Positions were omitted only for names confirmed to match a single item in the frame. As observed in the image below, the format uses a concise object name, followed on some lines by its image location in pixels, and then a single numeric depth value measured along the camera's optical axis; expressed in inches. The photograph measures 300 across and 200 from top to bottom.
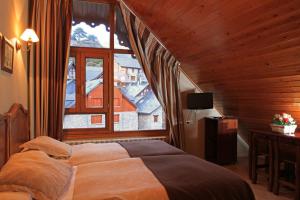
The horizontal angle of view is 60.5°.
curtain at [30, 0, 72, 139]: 150.9
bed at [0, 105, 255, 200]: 66.1
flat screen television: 181.2
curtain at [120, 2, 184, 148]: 174.6
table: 122.6
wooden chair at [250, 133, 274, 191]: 147.0
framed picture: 88.0
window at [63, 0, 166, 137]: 170.6
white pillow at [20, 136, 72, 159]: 100.0
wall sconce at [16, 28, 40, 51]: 114.6
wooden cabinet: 184.9
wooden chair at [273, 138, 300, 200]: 121.7
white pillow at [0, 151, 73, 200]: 63.8
